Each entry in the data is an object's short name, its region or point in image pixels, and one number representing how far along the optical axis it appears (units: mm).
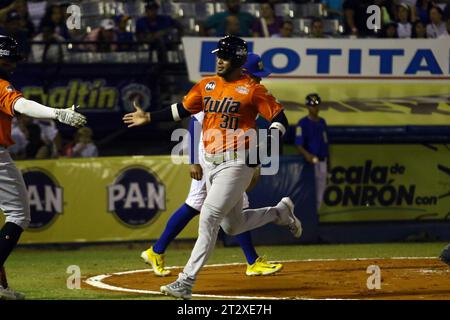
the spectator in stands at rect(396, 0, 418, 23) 18953
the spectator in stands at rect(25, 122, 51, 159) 16219
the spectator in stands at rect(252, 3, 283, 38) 18141
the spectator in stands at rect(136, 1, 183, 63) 17891
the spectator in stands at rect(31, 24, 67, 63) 17516
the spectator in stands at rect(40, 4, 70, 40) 17984
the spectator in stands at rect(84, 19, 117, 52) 17922
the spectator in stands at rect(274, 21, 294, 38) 17688
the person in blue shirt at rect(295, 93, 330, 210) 15656
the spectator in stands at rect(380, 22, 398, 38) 18078
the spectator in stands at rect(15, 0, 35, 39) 17812
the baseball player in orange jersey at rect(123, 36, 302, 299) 8992
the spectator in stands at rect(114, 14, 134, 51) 17984
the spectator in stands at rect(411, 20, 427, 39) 18188
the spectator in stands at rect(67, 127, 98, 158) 16250
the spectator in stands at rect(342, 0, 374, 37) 18766
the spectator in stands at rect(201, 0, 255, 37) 18188
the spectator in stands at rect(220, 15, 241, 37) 17641
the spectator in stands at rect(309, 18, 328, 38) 17766
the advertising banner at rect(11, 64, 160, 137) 17266
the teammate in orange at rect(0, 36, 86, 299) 9227
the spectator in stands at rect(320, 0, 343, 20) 19609
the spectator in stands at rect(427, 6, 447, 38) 18969
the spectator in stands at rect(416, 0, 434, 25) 19406
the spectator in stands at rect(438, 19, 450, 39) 18602
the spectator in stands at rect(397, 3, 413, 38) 18656
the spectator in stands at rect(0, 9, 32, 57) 16955
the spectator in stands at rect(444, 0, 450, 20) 19367
